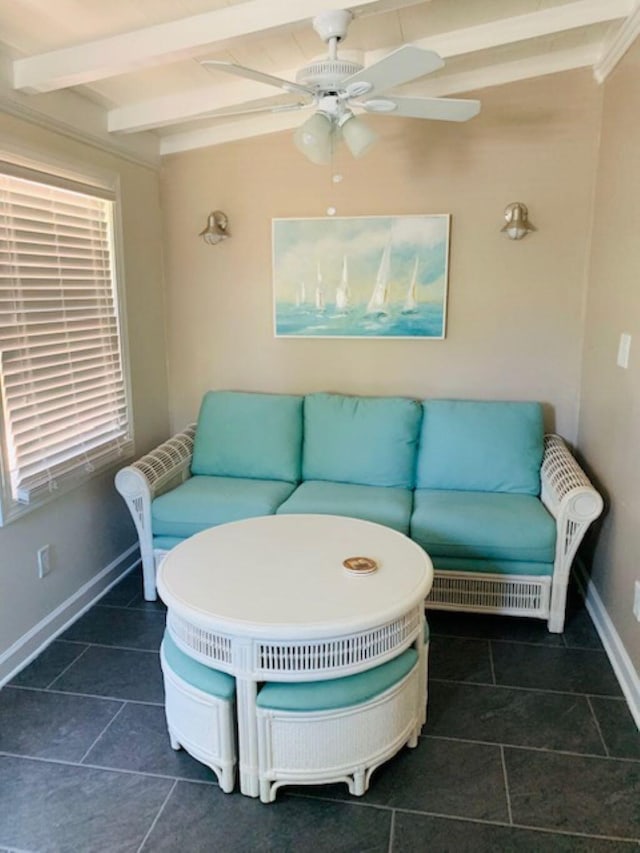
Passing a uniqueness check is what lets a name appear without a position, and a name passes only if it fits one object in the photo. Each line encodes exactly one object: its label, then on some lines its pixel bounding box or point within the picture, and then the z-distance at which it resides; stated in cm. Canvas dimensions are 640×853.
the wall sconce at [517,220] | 326
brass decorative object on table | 207
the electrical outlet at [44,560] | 271
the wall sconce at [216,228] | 354
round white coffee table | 179
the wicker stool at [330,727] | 179
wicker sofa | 279
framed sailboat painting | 343
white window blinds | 246
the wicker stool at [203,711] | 184
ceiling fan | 185
